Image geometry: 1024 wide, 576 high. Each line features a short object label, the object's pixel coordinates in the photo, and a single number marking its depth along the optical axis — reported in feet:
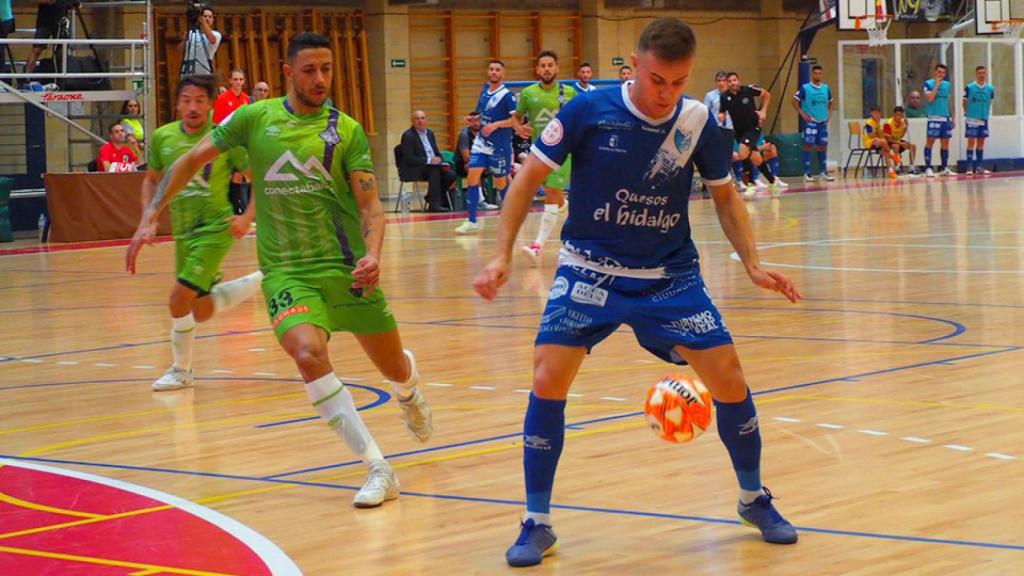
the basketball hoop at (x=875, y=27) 110.42
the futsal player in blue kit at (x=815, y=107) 104.27
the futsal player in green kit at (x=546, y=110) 53.88
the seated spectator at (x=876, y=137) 110.01
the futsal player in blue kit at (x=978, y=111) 107.45
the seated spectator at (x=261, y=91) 74.95
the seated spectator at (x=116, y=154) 72.23
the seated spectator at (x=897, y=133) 108.78
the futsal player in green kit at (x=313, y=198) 20.93
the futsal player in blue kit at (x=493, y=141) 63.52
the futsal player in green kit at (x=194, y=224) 29.66
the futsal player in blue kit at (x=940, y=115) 108.17
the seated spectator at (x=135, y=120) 74.83
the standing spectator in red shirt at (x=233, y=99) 73.26
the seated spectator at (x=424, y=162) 83.35
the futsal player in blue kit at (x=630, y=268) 16.72
